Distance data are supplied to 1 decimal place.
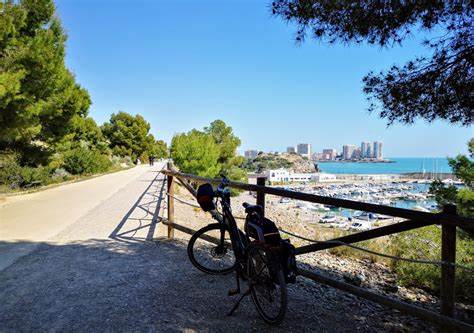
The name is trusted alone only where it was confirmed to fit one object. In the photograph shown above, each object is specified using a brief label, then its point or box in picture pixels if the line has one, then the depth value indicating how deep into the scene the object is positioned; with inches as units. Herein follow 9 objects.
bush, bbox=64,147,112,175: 923.4
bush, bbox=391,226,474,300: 256.4
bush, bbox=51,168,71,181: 774.4
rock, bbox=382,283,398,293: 247.4
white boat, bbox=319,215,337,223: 1356.3
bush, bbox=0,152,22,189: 584.4
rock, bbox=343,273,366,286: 232.2
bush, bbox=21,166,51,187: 612.1
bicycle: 122.4
